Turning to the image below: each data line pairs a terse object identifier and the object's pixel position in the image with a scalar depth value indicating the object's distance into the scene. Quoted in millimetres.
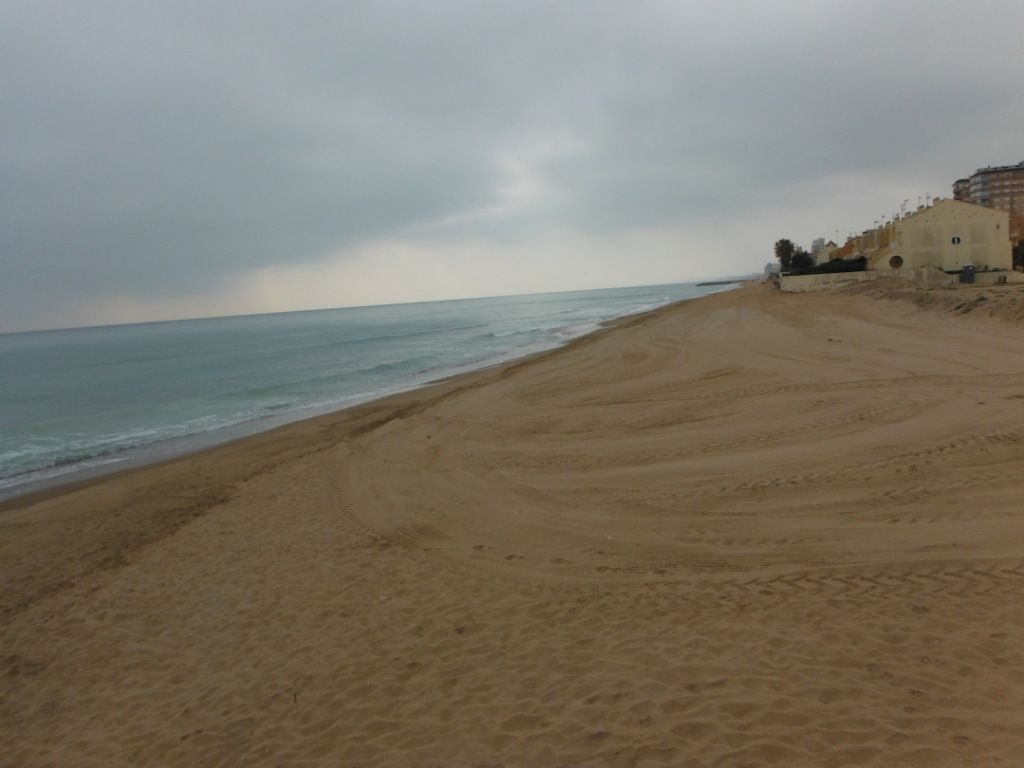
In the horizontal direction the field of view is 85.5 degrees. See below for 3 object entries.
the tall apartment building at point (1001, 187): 100938
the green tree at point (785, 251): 78625
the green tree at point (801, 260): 73062
